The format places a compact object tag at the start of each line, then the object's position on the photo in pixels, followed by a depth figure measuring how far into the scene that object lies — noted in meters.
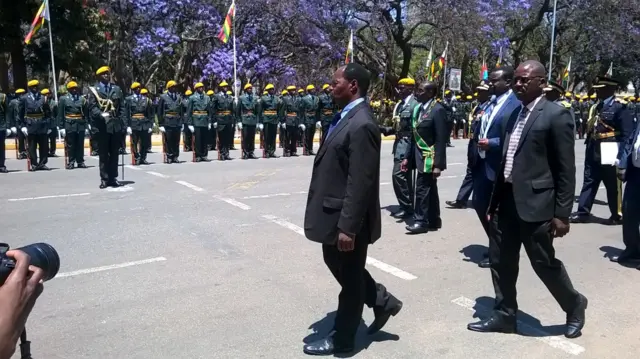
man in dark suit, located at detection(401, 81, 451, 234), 7.18
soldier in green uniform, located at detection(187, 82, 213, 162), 14.75
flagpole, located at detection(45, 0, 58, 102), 16.40
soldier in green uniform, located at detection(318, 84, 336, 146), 16.66
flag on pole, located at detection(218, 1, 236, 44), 18.67
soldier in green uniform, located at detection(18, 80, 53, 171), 12.77
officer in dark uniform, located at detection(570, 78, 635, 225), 7.64
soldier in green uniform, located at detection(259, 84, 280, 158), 15.78
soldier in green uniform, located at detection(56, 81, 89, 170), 12.89
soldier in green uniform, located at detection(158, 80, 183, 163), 14.20
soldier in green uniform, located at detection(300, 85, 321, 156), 16.62
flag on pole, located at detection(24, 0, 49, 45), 15.99
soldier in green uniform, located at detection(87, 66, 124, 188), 10.21
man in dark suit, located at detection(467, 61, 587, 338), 3.99
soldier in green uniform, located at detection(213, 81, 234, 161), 15.27
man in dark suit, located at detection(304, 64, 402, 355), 3.62
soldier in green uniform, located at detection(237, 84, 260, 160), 15.59
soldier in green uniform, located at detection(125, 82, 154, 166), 13.84
